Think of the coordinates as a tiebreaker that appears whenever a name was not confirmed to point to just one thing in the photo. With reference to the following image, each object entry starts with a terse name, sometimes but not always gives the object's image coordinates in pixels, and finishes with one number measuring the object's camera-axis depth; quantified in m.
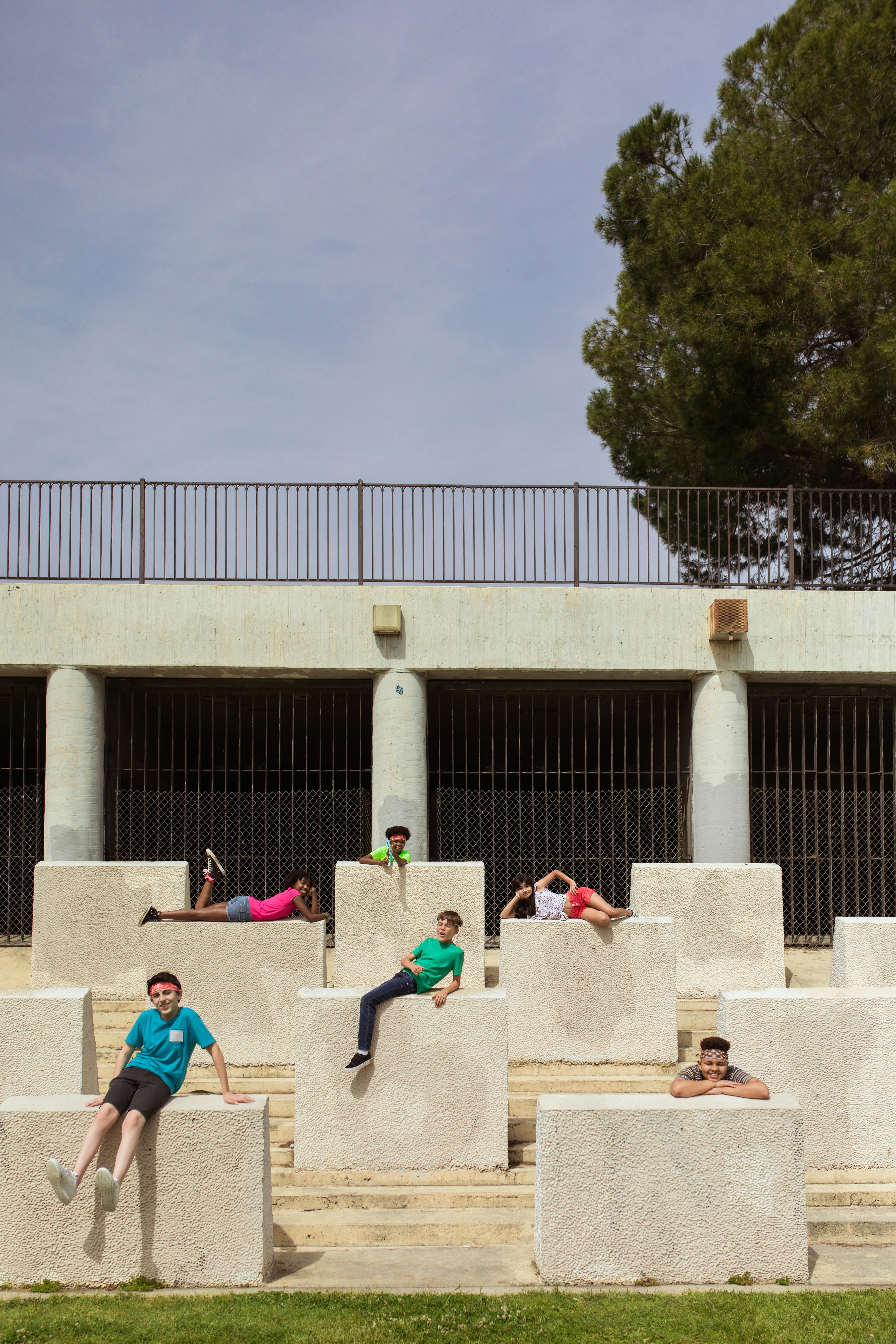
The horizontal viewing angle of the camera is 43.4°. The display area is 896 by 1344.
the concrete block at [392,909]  8.55
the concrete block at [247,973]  7.54
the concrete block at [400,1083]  6.11
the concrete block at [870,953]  7.93
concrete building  11.07
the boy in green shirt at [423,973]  6.04
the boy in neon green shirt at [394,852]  8.42
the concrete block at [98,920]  8.64
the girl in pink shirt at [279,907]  8.00
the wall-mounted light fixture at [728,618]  11.12
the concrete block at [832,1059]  6.30
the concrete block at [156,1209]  4.91
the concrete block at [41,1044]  6.37
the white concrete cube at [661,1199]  4.96
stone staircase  5.61
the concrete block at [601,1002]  7.43
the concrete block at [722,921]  8.66
